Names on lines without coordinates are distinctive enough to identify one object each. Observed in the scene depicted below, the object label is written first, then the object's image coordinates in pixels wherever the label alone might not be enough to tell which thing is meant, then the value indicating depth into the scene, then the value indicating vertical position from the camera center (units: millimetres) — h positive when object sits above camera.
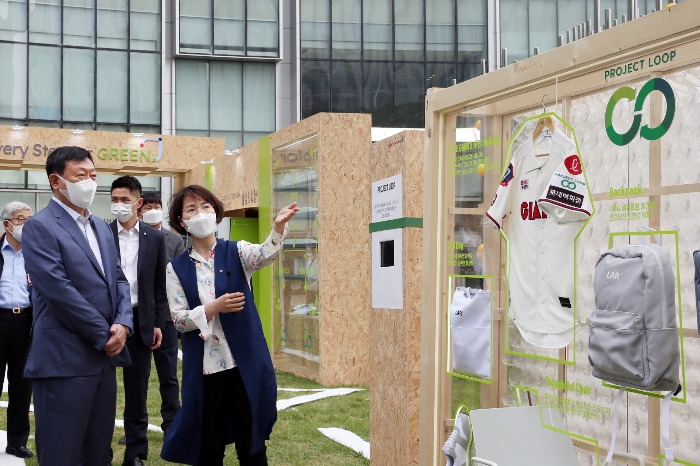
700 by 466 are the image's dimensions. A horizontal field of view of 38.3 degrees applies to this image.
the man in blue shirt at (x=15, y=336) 7281 -623
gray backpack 3475 -256
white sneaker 4621 -888
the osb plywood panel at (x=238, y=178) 14469 +1142
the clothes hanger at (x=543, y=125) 4227 +537
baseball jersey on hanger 4047 +97
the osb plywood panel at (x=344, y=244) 11336 +87
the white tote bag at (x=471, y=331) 4723 -377
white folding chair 4289 -792
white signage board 6024 +325
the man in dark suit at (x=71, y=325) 4812 -358
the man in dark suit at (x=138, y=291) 6656 -261
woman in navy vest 5129 -576
